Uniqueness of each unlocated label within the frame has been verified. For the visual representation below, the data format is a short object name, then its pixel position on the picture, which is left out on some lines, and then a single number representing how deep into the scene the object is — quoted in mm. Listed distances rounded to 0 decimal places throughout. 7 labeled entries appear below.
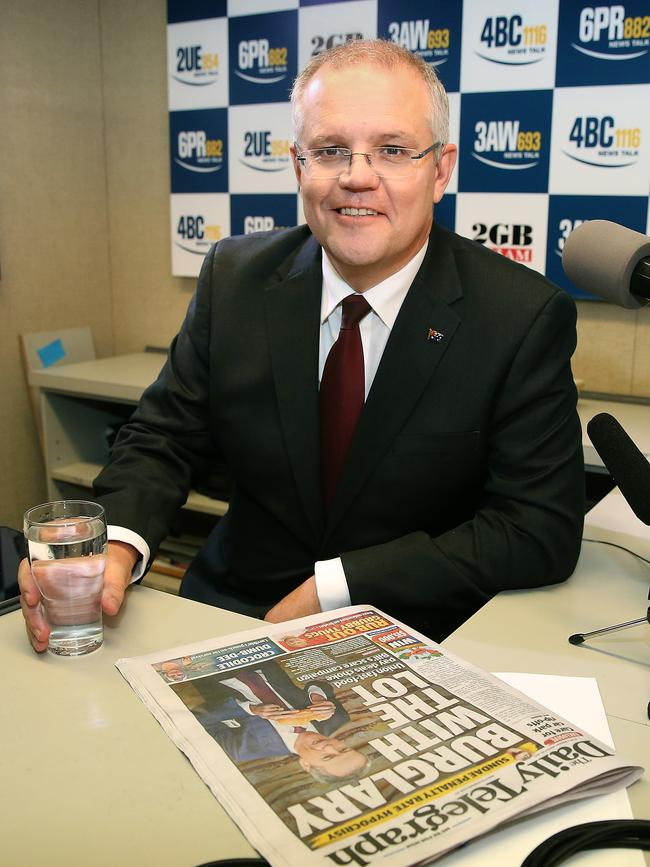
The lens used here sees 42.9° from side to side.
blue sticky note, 2910
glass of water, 873
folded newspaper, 598
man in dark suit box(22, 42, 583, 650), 1176
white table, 609
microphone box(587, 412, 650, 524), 967
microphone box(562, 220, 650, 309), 972
